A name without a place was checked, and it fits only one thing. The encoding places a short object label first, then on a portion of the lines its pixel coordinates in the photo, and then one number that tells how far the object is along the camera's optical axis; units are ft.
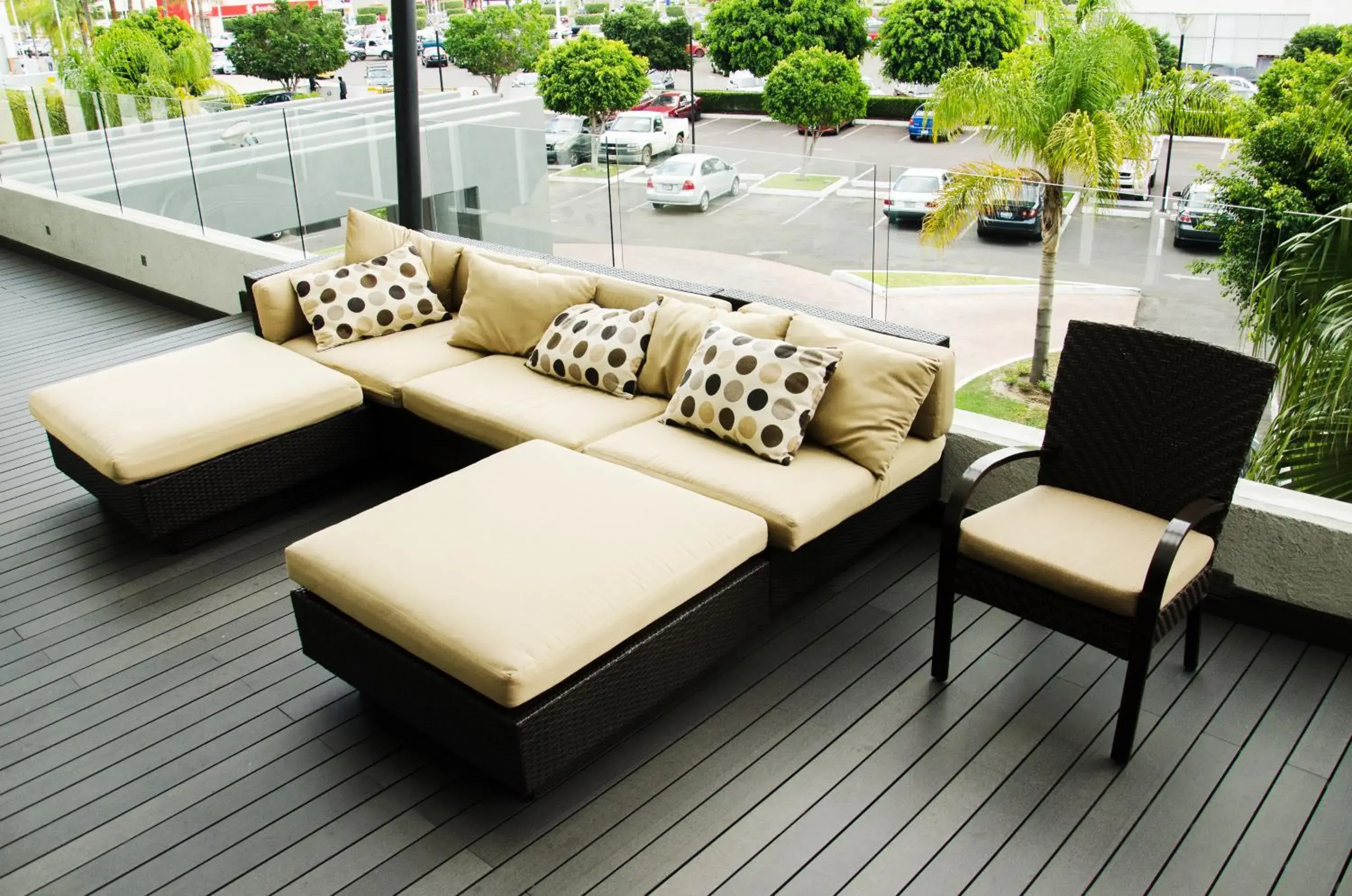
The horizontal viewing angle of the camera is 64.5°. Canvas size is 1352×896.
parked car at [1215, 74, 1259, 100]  93.56
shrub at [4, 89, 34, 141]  27.50
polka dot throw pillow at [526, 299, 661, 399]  13.05
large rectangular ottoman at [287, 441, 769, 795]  8.21
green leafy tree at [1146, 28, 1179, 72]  95.84
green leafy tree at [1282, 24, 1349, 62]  91.76
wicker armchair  8.66
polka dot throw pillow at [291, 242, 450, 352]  14.93
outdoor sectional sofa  8.45
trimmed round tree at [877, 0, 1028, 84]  88.02
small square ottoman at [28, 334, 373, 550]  12.10
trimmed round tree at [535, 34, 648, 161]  92.53
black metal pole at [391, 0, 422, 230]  16.67
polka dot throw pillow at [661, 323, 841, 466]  11.06
